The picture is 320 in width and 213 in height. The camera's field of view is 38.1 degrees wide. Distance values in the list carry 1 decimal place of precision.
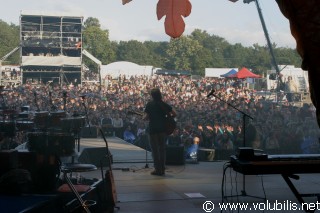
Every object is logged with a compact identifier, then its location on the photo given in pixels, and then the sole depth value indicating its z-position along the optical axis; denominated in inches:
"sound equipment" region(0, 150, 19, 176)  164.9
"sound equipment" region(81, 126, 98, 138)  521.3
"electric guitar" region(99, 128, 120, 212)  191.3
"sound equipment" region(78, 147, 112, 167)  325.4
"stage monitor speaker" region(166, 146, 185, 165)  346.3
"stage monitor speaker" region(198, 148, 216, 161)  392.2
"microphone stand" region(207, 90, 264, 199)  236.3
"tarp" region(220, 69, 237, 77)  925.8
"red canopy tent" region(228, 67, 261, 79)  847.1
